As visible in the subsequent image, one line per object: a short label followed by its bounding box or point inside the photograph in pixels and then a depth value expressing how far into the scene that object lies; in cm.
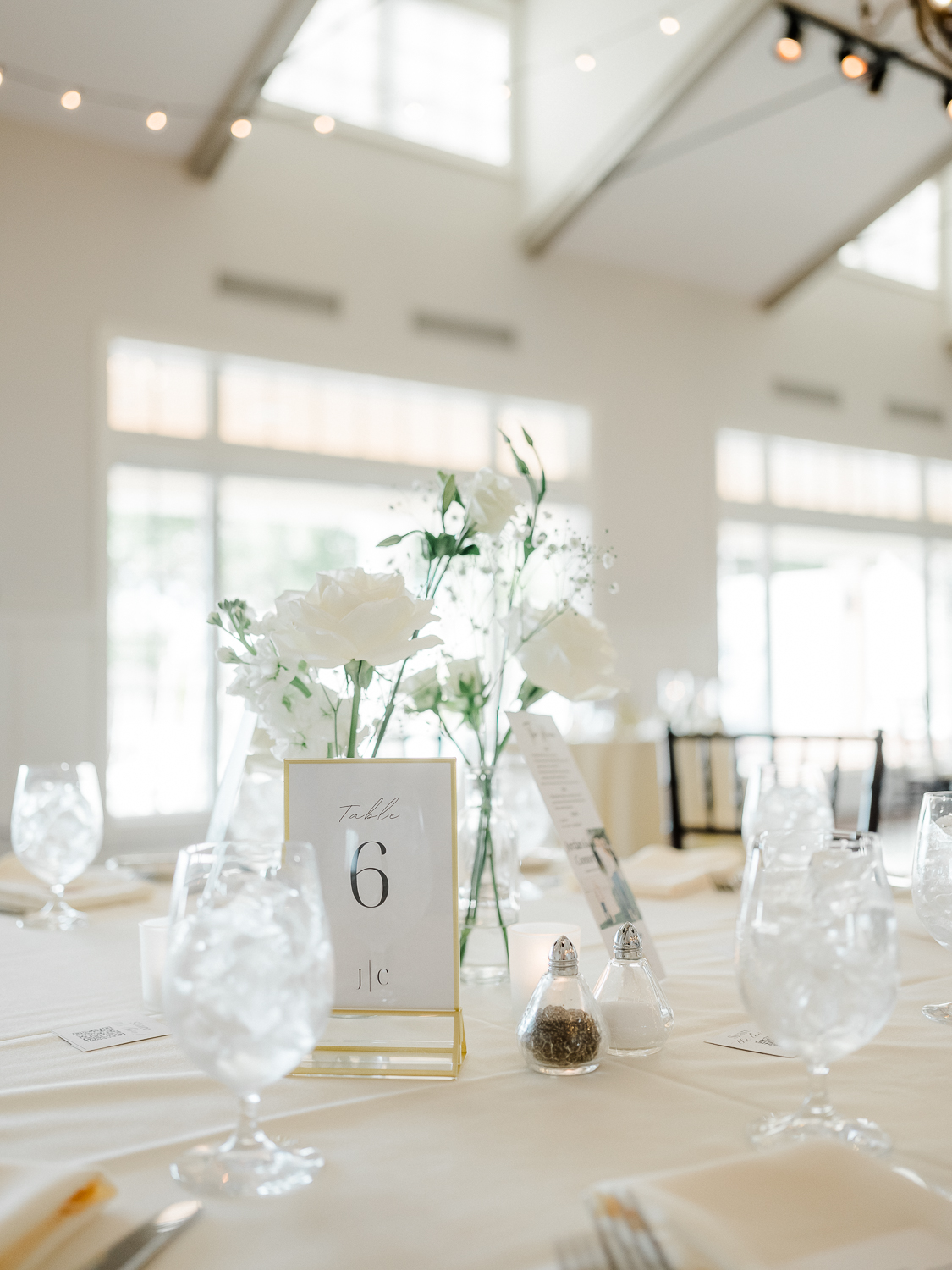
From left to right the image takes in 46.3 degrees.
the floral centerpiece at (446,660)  95
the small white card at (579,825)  112
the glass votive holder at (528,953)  100
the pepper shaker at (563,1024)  85
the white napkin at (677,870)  167
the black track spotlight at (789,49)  444
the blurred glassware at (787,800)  152
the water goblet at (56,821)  142
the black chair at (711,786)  273
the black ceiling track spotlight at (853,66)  447
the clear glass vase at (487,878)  119
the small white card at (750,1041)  90
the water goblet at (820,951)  65
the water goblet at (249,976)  62
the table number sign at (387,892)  89
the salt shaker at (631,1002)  90
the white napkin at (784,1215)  53
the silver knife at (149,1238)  55
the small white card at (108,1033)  95
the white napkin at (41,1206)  55
